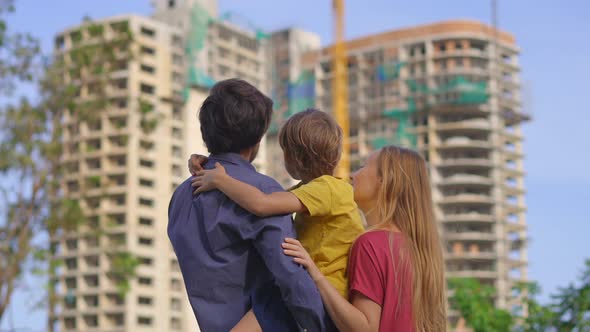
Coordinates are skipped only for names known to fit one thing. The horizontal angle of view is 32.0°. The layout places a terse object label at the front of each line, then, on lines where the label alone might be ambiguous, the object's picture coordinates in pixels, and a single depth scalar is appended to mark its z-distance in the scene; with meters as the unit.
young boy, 3.53
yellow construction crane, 79.81
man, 3.45
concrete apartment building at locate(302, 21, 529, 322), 81.69
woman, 3.59
